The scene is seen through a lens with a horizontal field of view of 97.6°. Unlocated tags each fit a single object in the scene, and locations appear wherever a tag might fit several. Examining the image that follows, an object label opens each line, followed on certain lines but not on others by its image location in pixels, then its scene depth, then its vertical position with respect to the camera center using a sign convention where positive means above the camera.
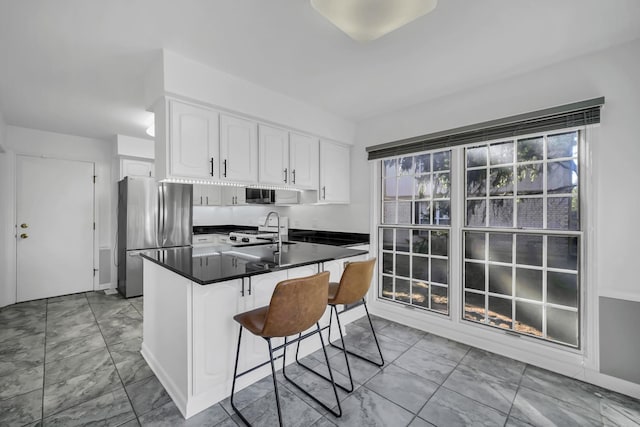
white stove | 4.42 -0.39
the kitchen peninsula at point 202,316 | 1.78 -0.71
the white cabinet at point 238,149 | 2.54 +0.61
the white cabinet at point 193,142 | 2.23 +0.60
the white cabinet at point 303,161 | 3.15 +0.61
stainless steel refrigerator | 4.08 -0.12
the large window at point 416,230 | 3.03 -0.20
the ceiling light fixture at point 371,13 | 1.40 +1.05
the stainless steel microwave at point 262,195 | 4.12 +0.27
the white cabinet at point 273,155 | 2.85 +0.62
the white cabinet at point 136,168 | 4.39 +0.74
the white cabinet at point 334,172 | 3.48 +0.53
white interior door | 3.91 -0.19
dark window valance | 2.11 +0.77
